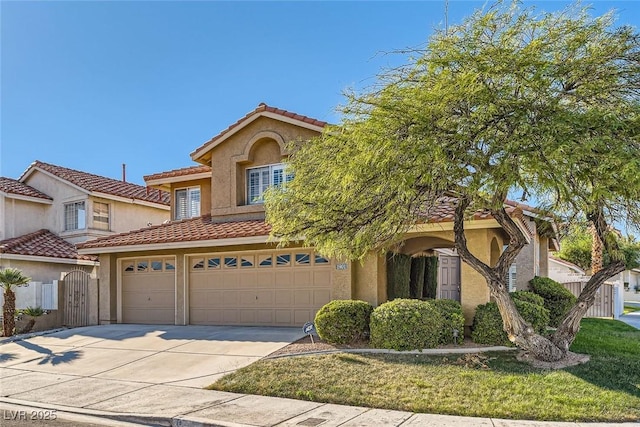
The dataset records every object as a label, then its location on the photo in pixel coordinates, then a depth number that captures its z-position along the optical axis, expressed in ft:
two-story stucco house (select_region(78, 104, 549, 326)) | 50.21
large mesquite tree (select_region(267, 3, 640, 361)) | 27.66
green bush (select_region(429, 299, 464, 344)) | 40.65
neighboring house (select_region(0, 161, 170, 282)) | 75.61
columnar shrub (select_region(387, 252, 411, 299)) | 51.93
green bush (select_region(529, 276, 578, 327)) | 55.26
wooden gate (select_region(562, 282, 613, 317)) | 72.13
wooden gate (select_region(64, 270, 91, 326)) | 63.36
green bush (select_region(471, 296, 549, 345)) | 39.58
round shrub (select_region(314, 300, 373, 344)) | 41.34
